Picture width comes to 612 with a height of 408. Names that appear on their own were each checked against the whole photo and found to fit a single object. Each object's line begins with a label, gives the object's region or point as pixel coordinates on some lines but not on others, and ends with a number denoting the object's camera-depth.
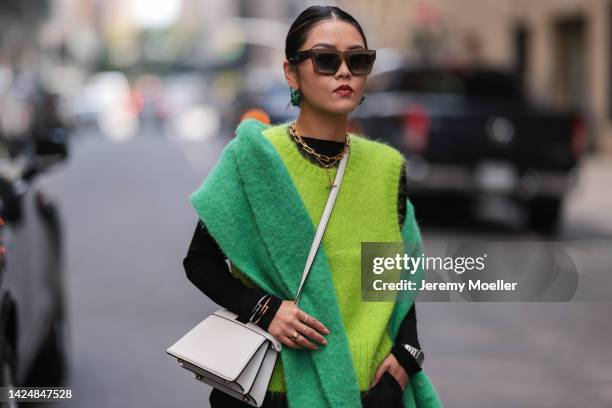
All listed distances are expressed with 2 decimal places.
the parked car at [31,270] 5.64
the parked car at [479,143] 15.54
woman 3.22
